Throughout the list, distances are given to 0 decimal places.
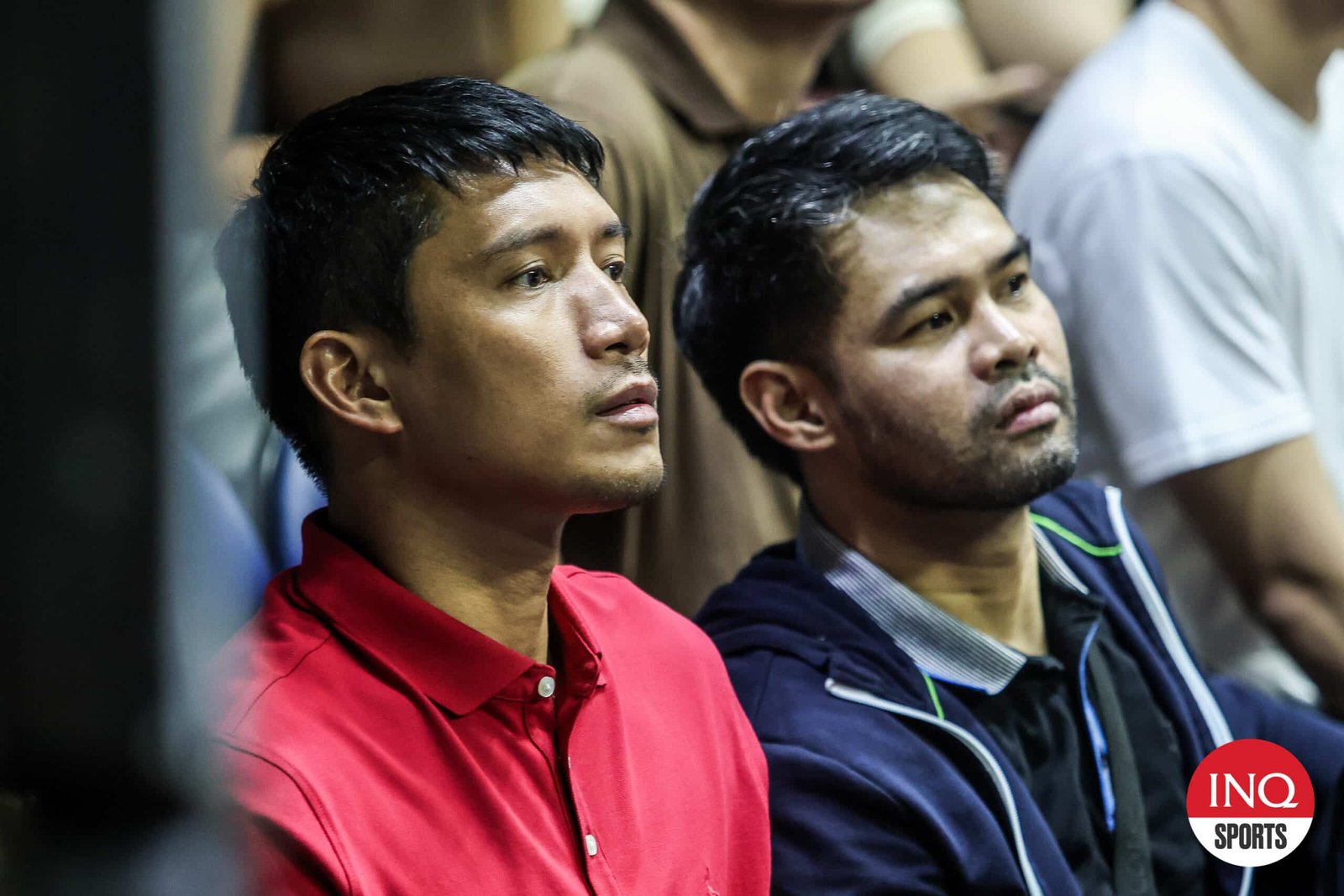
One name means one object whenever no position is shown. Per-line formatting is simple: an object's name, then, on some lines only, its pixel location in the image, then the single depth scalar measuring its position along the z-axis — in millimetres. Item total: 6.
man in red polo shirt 3208
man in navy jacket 3471
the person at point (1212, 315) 3778
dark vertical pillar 1187
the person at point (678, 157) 3537
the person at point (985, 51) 4005
